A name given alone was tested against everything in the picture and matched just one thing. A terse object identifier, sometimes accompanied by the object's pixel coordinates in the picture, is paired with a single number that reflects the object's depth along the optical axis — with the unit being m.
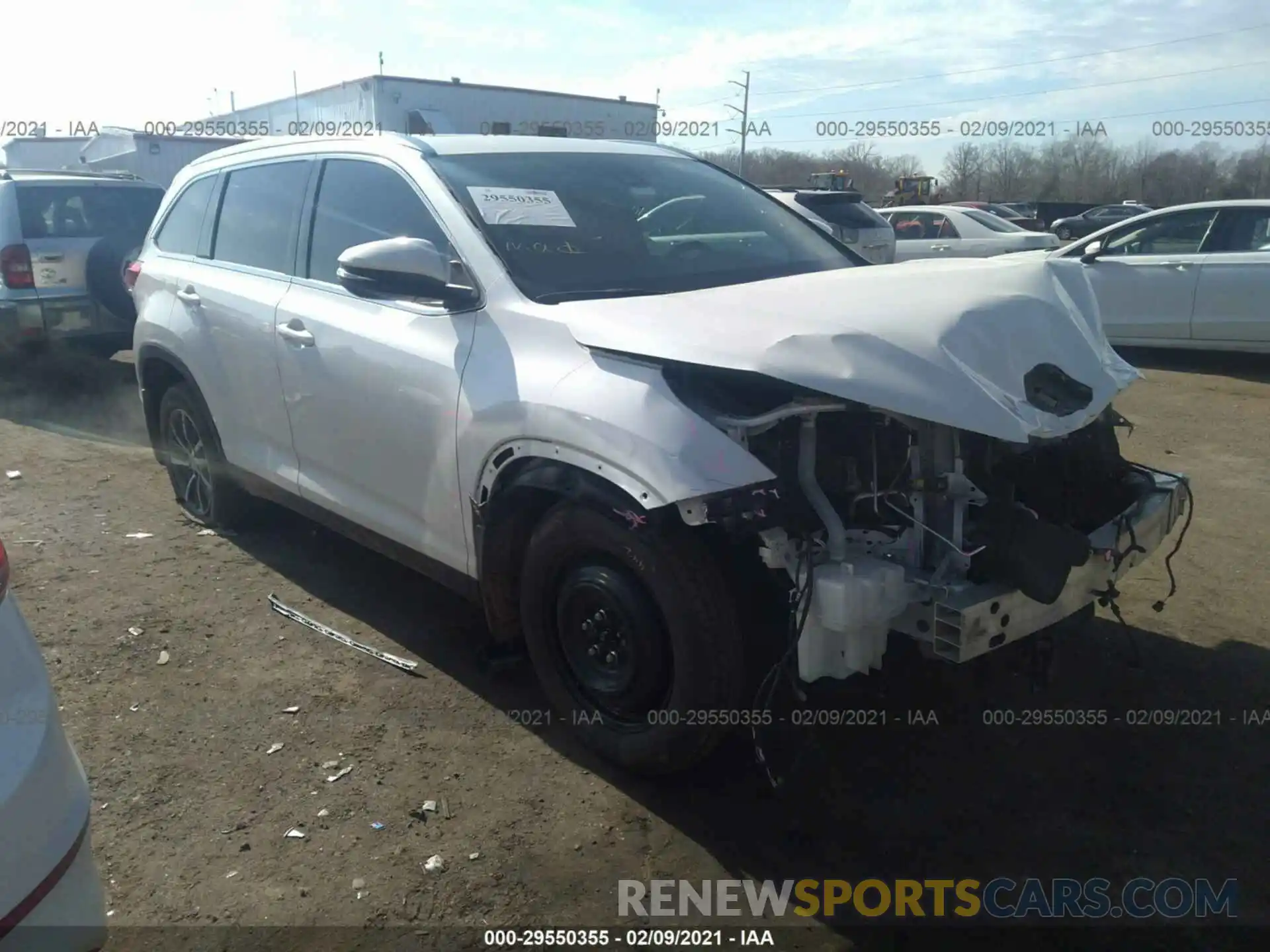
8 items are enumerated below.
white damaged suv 2.62
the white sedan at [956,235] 12.99
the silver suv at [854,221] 8.84
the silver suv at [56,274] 8.12
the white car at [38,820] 1.80
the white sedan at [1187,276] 8.91
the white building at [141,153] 18.12
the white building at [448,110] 16.45
